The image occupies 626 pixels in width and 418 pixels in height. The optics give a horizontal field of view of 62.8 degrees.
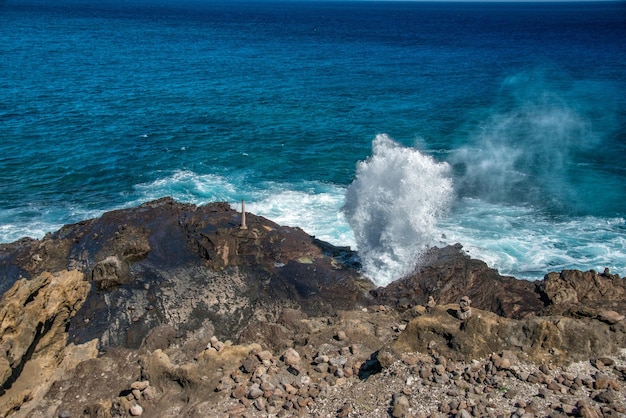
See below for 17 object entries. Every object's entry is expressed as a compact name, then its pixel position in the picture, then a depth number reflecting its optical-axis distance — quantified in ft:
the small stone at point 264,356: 44.79
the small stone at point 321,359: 44.42
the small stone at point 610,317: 43.45
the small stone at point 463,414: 35.45
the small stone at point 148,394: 42.14
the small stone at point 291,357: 44.24
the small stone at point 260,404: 39.19
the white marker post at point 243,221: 66.54
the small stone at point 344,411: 37.73
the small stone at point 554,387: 37.55
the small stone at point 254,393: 40.22
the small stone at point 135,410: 40.55
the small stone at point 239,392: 40.60
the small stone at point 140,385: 42.59
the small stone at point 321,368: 43.21
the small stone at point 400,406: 36.76
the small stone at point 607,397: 35.91
